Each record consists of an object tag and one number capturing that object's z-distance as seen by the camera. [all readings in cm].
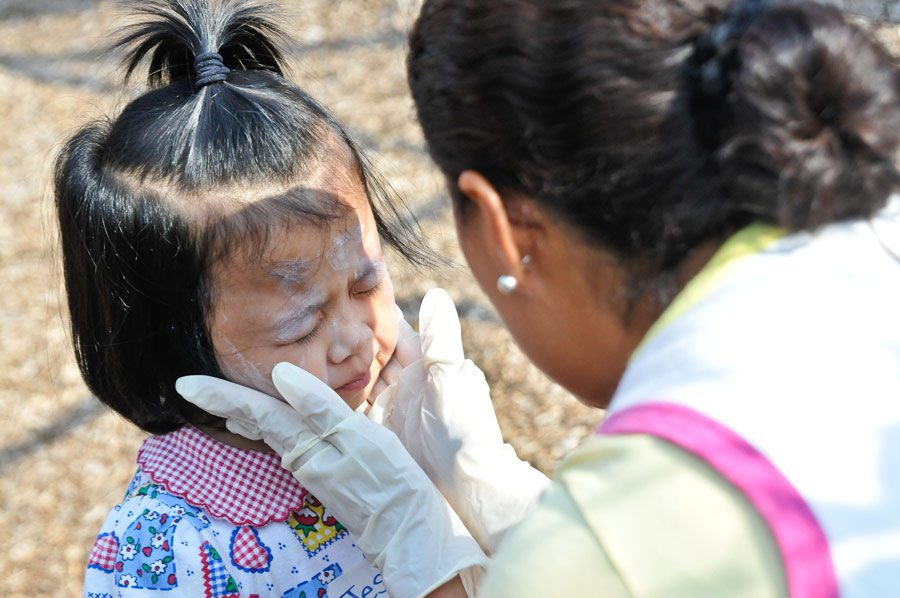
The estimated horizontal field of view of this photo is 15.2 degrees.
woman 171
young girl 199
